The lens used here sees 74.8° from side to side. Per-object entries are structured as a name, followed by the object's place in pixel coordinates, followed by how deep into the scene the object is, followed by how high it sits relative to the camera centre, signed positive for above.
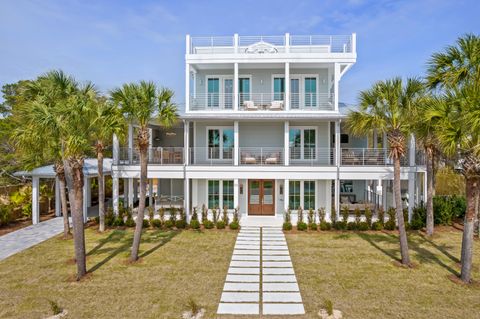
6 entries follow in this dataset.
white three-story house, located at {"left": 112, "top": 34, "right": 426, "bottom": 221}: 17.14 +1.58
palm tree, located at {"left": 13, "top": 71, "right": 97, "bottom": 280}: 9.45 +0.95
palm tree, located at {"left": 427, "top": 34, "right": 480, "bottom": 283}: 8.94 +1.48
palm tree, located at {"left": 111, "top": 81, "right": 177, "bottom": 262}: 10.80 +1.97
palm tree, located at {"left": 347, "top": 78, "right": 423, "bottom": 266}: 10.80 +1.84
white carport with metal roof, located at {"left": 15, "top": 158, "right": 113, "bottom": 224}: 17.11 -1.00
